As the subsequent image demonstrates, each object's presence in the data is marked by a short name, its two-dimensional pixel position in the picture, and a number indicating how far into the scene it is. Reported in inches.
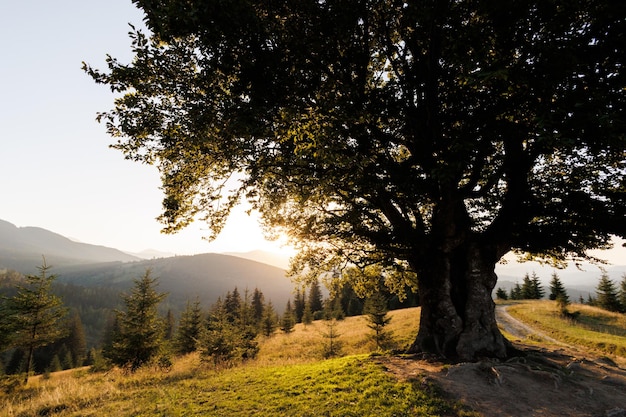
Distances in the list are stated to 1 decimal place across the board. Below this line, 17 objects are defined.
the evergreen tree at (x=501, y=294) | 2773.1
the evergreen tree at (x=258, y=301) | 2878.9
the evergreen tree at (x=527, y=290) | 2689.5
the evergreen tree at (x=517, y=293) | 2874.0
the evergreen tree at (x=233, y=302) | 2230.9
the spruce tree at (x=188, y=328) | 1421.0
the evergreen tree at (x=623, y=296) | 2046.6
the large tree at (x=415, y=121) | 293.3
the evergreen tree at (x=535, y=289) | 2664.9
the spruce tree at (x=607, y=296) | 1959.0
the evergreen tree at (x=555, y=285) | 2281.7
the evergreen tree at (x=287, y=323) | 1887.3
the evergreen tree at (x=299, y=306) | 3095.7
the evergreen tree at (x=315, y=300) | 3193.9
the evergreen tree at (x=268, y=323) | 1945.3
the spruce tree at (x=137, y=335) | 900.0
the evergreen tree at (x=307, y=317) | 2274.9
